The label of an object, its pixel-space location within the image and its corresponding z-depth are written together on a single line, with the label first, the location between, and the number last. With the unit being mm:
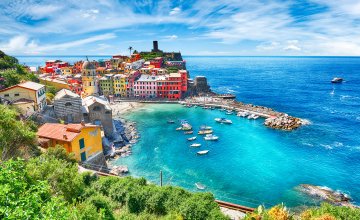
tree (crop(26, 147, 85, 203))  16703
